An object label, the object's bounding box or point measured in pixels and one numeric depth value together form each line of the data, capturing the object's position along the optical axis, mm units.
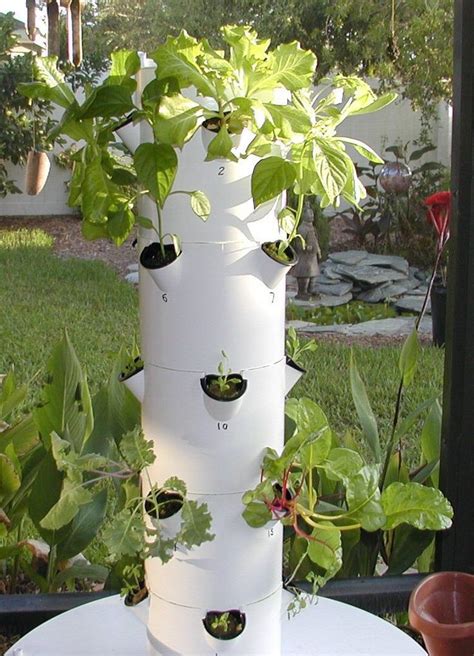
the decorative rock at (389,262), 4191
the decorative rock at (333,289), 4031
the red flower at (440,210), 1062
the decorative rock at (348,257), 4285
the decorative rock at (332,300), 3887
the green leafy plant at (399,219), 4512
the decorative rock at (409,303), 3812
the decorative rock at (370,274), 4031
